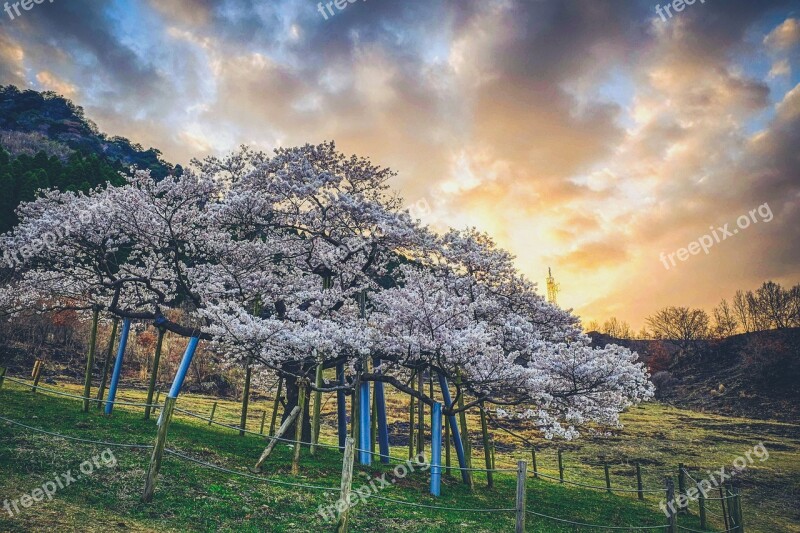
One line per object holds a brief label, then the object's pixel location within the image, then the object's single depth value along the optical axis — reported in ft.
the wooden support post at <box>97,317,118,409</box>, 59.45
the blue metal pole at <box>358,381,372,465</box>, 54.49
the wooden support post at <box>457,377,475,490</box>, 55.31
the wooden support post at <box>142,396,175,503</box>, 30.19
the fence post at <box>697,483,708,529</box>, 55.82
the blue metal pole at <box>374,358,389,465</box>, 60.23
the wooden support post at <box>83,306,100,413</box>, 58.18
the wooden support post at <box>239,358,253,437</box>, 63.46
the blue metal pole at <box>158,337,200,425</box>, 57.16
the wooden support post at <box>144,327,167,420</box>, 58.28
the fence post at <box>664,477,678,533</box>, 32.42
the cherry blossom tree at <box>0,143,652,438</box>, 49.80
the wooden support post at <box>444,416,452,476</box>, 62.23
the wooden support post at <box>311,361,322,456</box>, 53.52
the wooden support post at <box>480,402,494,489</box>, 57.77
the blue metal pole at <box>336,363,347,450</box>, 64.34
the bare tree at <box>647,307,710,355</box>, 245.65
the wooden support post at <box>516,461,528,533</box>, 28.71
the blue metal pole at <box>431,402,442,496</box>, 48.14
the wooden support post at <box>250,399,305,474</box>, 43.68
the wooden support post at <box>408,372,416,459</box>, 67.93
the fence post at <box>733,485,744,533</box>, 44.83
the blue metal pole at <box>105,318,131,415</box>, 58.65
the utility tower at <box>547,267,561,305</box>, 263.39
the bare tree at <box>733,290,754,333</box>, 251.56
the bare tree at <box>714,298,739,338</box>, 252.83
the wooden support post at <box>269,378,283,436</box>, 63.43
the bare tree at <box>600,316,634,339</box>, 354.76
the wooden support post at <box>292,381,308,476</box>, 44.11
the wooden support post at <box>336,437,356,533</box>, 28.43
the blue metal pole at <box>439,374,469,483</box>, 59.52
